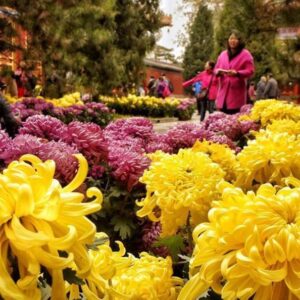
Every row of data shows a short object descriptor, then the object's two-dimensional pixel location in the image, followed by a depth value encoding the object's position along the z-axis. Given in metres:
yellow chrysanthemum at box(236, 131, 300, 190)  1.08
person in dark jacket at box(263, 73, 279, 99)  10.40
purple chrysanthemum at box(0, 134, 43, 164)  1.26
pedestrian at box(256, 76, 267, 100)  10.77
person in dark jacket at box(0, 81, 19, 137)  2.40
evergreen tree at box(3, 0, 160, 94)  6.00
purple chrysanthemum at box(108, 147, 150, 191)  1.53
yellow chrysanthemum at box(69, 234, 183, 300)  0.70
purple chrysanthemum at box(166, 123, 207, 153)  1.91
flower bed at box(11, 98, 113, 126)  4.77
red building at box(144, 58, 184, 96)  29.03
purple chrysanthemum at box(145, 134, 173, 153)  1.85
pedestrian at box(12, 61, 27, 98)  6.77
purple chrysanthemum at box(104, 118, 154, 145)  2.15
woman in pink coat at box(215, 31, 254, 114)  4.35
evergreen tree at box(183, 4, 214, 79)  28.92
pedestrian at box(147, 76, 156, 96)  17.91
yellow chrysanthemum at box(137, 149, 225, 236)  0.97
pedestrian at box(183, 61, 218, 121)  8.40
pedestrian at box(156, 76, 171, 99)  17.44
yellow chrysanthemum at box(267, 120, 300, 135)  1.74
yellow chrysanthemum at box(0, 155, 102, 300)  0.53
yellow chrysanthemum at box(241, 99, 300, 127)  2.51
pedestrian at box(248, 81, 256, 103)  12.75
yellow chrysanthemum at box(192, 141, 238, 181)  1.24
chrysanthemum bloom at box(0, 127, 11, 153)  1.32
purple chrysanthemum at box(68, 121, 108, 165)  1.57
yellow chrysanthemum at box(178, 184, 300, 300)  0.58
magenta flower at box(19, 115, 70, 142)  1.72
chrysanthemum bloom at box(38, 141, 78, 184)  1.21
